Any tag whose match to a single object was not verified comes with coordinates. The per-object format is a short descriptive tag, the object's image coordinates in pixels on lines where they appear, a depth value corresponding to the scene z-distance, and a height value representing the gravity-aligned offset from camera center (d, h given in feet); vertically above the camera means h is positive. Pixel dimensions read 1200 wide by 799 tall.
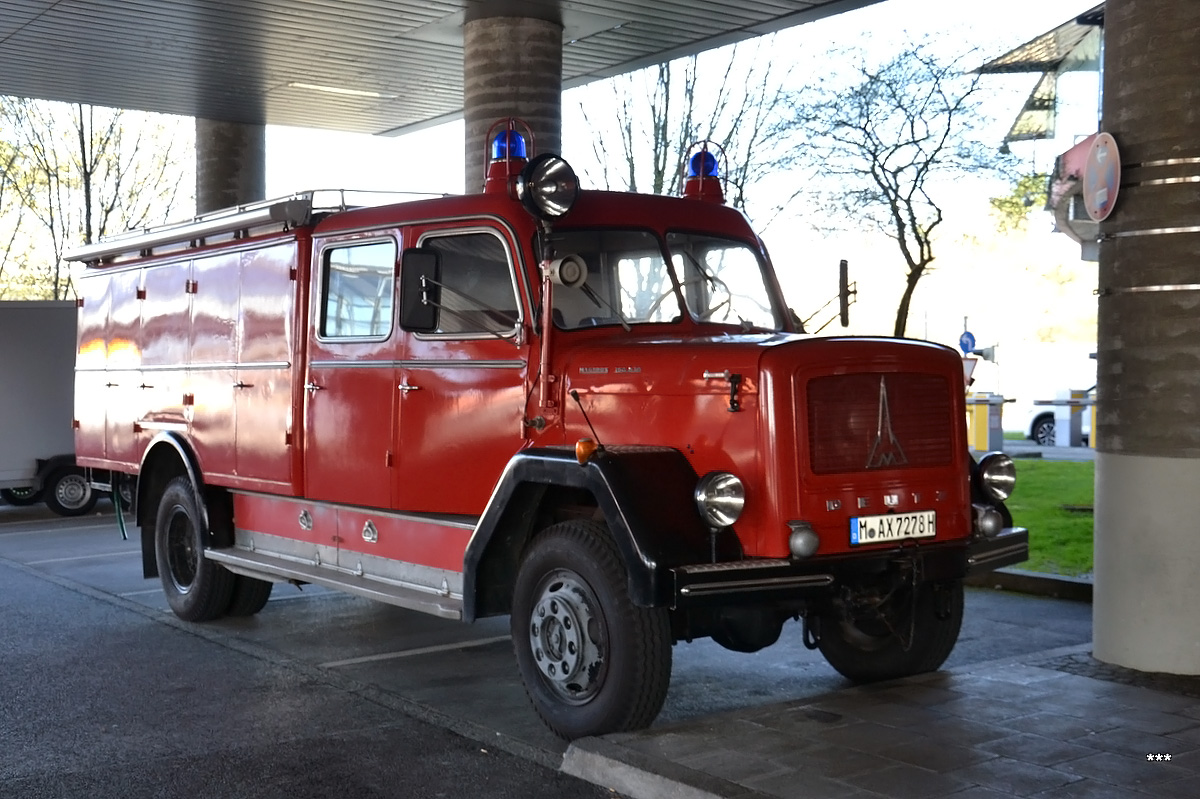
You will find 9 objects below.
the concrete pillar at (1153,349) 22.93 +0.85
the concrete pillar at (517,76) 45.73 +10.89
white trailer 54.75 -1.18
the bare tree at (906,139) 57.00 +11.14
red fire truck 19.26 -0.87
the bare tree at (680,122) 61.26 +12.84
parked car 94.32 -2.12
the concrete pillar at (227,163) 68.39 +11.54
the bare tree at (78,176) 86.22 +13.85
